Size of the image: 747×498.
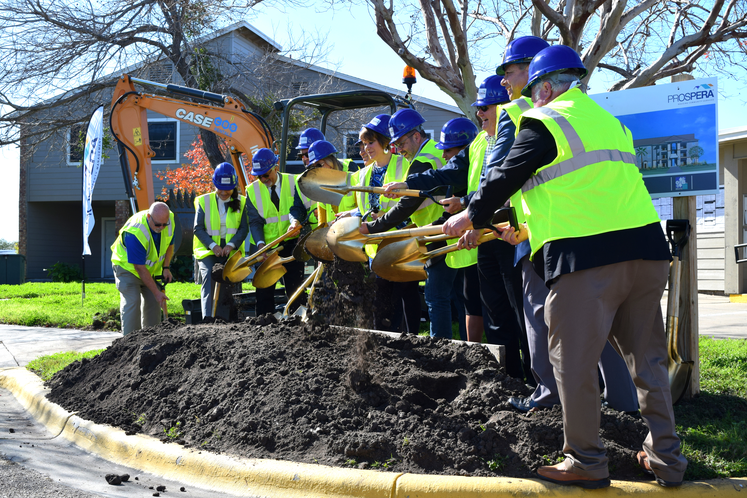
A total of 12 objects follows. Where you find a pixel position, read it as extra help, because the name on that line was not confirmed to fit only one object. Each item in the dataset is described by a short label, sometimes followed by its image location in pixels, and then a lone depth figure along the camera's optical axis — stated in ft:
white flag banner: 28.48
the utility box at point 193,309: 24.84
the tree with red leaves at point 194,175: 60.31
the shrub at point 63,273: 69.00
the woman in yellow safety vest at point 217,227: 23.47
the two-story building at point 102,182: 56.80
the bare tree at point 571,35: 27.25
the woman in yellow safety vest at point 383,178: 17.80
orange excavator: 28.25
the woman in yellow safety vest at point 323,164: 20.80
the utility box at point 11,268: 66.13
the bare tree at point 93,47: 40.06
